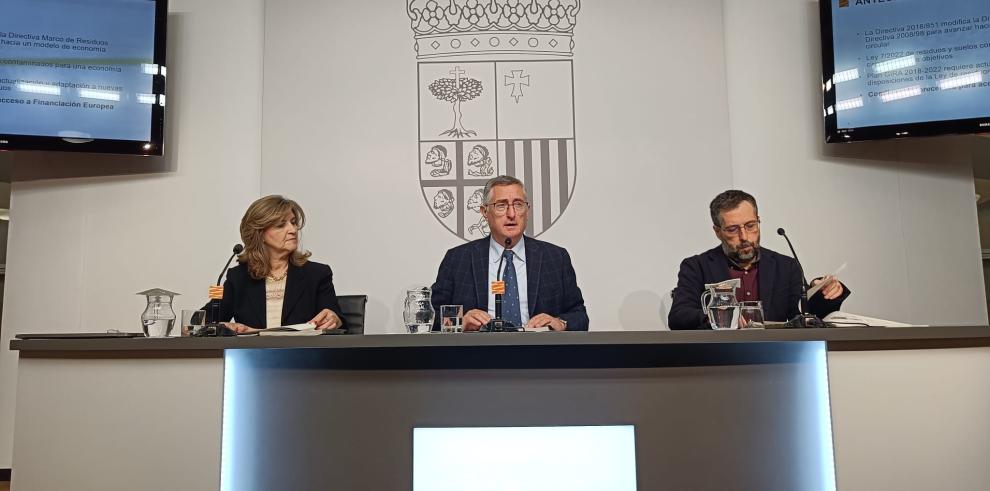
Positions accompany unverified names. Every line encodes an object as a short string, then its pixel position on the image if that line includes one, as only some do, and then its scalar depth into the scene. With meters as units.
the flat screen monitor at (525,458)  1.94
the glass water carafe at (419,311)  2.35
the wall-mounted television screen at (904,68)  3.41
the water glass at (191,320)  2.23
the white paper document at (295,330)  2.05
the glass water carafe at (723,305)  2.17
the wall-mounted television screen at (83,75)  3.46
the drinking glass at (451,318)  2.36
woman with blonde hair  2.90
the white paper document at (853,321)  2.08
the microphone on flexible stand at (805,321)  2.06
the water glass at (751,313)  2.18
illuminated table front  1.94
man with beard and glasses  2.88
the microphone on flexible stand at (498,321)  2.23
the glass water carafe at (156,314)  2.24
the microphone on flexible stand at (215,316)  2.17
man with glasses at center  2.99
